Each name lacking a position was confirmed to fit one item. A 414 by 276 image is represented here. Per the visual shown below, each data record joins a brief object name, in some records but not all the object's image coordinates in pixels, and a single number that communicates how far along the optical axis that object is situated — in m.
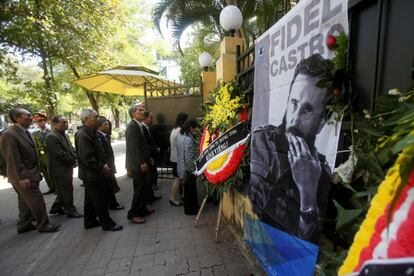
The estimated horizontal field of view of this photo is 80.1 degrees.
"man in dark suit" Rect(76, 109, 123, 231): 3.71
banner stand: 3.48
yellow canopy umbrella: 6.33
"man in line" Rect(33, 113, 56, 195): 5.45
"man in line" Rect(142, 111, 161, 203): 5.11
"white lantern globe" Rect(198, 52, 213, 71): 6.36
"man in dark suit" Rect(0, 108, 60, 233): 3.66
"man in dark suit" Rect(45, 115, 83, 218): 4.31
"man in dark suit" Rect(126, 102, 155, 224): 4.06
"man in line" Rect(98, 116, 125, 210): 4.65
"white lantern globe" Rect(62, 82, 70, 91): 13.54
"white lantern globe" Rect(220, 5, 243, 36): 3.85
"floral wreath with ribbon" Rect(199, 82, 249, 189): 3.04
